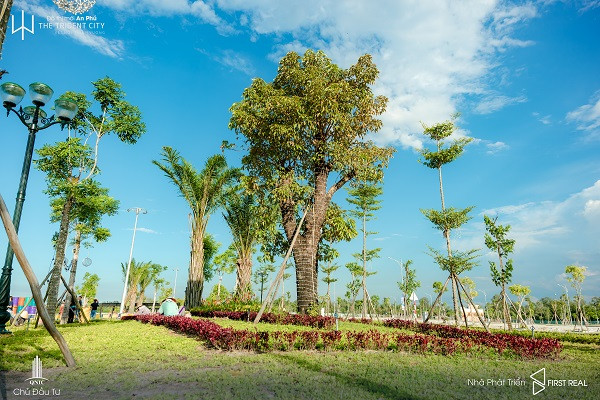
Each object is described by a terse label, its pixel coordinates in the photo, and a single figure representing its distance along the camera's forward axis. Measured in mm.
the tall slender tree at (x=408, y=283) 38875
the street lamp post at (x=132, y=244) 29953
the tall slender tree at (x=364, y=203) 30098
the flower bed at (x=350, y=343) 8023
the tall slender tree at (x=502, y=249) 18250
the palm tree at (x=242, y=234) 21797
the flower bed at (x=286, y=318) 13203
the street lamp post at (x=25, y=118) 7355
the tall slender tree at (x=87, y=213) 16625
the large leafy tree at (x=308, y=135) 16453
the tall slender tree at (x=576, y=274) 31191
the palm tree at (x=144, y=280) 41125
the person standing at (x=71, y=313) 17695
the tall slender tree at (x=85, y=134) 16125
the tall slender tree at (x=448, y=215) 16812
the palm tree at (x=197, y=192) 20641
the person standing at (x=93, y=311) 21438
